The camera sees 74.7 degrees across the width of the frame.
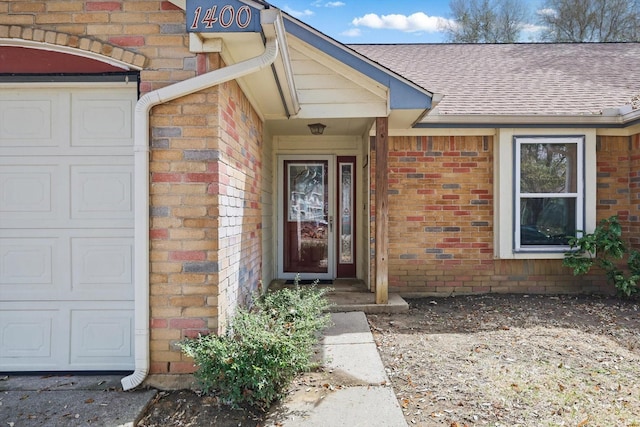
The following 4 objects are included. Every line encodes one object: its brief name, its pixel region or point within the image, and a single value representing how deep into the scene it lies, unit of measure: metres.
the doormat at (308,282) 6.63
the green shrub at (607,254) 5.53
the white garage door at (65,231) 3.13
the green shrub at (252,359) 2.64
